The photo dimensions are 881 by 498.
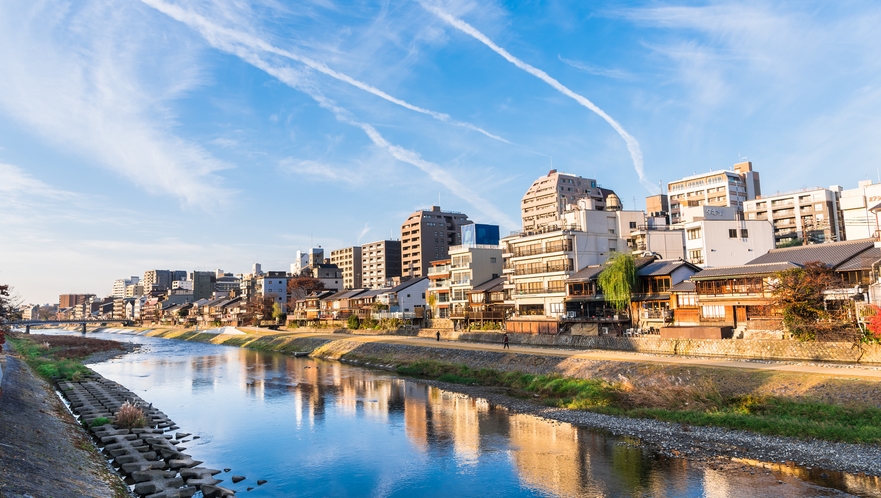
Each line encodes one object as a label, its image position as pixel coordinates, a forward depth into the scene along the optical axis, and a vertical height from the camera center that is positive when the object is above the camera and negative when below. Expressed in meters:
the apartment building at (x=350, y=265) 161.25 +12.47
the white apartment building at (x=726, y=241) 57.47 +5.68
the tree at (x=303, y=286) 127.06 +5.08
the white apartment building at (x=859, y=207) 76.75 +12.35
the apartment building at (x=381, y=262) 150.62 +12.23
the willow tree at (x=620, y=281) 52.00 +1.59
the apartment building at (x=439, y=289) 80.94 +2.18
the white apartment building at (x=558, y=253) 61.78 +5.56
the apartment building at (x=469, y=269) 76.62 +4.73
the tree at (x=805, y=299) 37.38 -0.50
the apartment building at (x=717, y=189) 103.06 +20.97
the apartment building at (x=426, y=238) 135.12 +16.90
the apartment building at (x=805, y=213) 87.19 +13.40
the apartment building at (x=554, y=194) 128.25 +25.71
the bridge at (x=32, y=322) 146.25 -1.85
